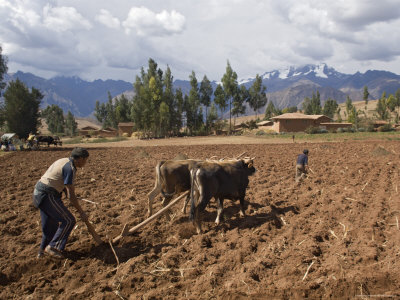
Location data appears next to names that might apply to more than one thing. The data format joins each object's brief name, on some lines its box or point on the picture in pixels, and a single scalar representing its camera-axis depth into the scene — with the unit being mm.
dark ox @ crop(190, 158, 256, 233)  6137
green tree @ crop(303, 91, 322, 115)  84375
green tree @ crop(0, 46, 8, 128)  29328
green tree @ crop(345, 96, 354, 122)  93062
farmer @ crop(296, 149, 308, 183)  10039
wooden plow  5379
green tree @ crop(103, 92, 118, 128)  83500
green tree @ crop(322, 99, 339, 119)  84062
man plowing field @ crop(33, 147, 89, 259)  4750
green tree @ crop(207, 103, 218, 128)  57106
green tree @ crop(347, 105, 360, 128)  69338
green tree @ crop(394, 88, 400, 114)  87562
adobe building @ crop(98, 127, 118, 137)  66875
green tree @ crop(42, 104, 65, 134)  84688
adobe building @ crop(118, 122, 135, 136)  61688
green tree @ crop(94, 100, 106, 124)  101188
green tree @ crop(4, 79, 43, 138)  40500
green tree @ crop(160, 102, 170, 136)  48938
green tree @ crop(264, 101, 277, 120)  92006
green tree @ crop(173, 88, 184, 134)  54834
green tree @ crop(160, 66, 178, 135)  52247
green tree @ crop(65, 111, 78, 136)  79562
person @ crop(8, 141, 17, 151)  27109
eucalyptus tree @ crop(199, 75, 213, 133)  58125
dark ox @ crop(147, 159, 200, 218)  6828
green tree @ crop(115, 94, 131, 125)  71425
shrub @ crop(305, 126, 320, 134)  43875
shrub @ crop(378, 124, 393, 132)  44906
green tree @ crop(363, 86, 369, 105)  100250
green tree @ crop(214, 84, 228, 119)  54931
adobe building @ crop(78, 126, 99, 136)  67062
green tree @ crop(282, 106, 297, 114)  105062
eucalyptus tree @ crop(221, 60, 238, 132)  54938
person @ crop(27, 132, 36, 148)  28175
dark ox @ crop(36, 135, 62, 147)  30319
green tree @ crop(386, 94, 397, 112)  86394
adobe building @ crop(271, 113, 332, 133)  49188
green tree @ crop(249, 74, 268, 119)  61938
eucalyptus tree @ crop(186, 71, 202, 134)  56200
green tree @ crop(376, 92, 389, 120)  73562
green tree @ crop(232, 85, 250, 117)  57469
